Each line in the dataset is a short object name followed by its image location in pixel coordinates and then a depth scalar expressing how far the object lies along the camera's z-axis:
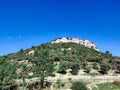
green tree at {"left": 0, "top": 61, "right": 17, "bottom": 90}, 43.32
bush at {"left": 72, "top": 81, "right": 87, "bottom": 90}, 40.40
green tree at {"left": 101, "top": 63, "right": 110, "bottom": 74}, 47.66
